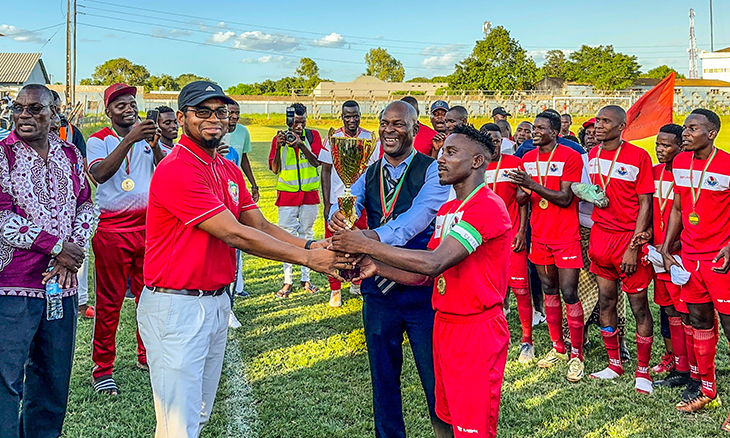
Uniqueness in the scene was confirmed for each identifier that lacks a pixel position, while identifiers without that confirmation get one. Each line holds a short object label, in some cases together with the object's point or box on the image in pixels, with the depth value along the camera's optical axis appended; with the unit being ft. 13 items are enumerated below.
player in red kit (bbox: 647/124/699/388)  16.17
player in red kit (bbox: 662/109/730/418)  14.33
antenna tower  286.99
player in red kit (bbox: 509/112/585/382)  17.62
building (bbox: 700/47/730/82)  300.38
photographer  25.32
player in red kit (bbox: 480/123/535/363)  19.08
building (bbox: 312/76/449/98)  261.54
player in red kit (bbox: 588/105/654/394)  16.49
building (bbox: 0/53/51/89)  171.71
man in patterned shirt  10.73
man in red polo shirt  9.15
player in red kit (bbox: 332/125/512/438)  9.18
